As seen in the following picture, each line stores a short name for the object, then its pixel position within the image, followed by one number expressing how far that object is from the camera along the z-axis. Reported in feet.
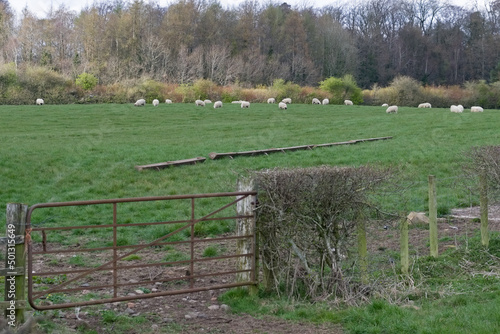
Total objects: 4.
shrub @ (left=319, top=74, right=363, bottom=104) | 192.25
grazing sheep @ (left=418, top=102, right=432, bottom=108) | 158.81
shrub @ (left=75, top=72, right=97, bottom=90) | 160.61
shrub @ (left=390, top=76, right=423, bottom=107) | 189.47
